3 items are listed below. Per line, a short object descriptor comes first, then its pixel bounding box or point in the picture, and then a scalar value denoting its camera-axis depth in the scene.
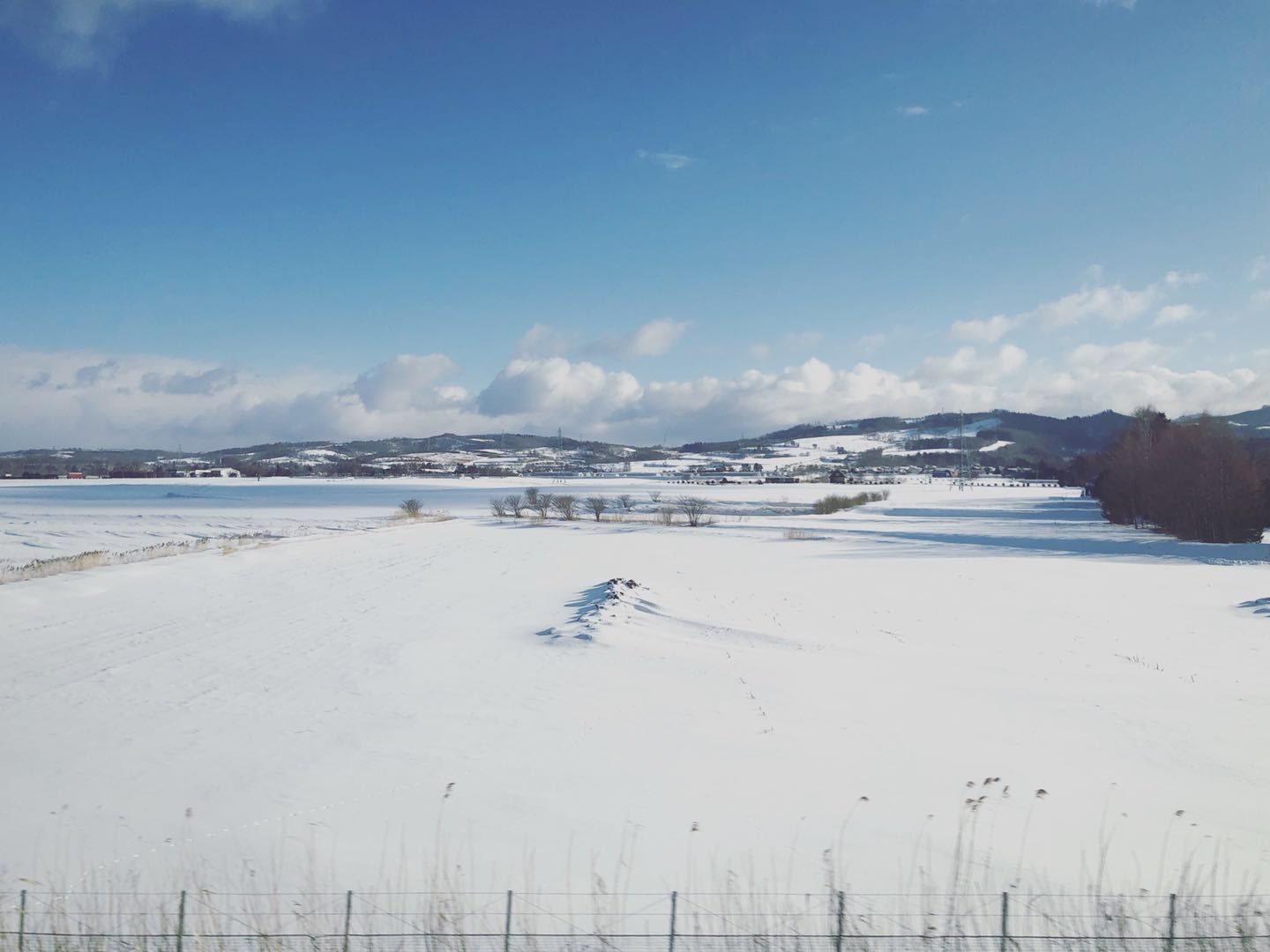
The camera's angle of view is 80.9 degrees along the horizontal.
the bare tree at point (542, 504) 68.50
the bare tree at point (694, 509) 60.79
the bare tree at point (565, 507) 67.44
